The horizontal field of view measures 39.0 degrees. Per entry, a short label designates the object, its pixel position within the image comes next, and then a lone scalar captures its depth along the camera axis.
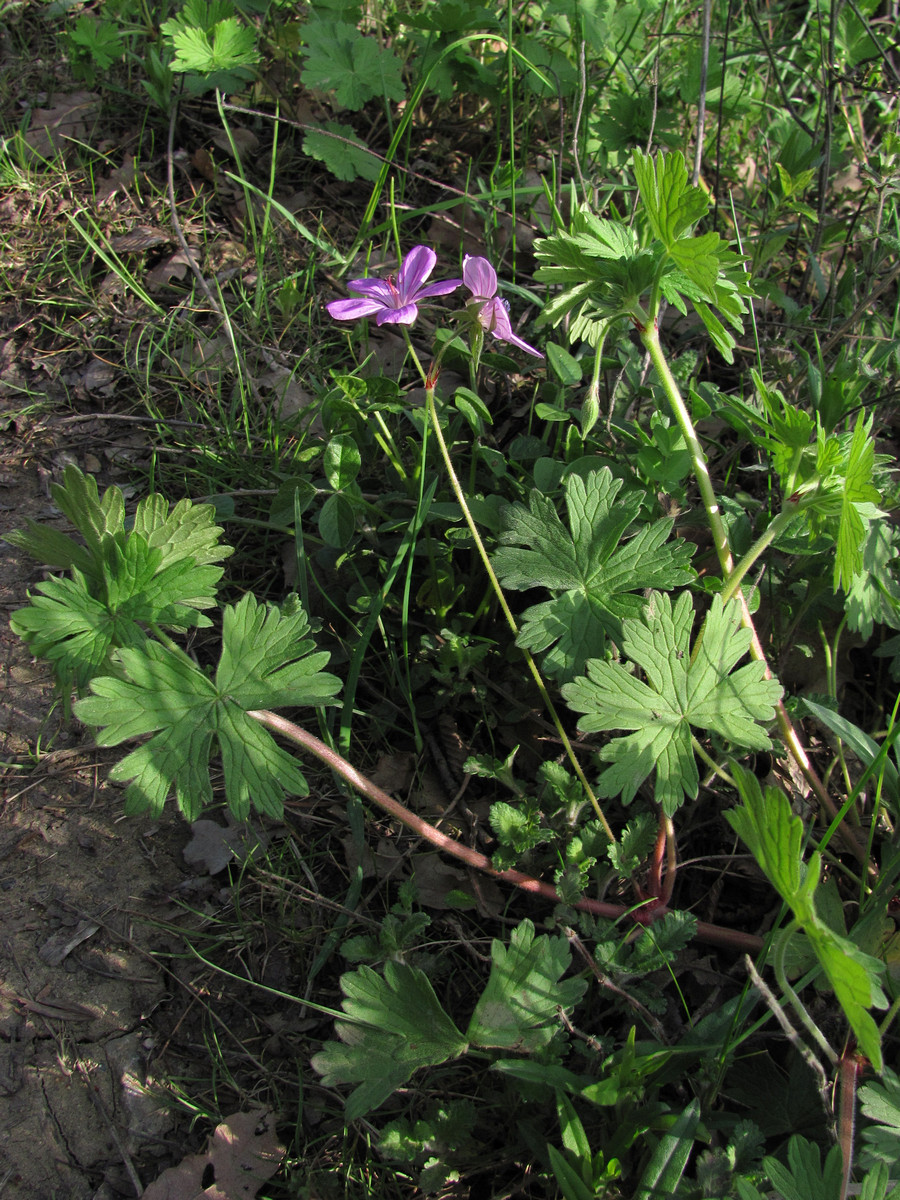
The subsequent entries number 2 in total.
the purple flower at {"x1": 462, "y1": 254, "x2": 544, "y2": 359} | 0.28
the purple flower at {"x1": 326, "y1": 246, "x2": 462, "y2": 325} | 0.28
